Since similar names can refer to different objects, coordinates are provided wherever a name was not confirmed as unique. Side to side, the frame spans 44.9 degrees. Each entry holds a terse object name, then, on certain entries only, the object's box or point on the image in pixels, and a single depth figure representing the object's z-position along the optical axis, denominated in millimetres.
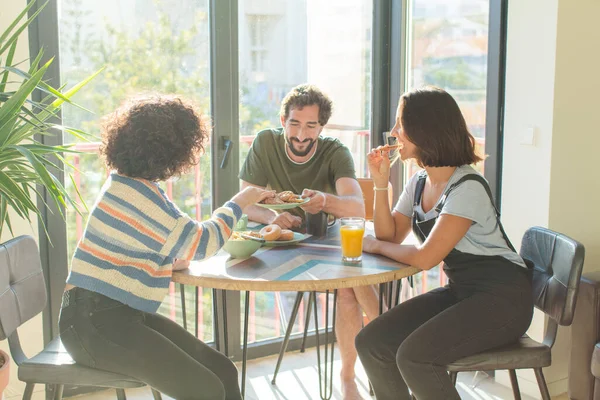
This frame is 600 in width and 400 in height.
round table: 1969
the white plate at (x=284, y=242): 2350
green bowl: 2197
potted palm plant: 2162
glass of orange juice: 2152
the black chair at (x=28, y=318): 1958
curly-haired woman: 1915
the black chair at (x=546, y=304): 2094
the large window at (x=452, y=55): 3273
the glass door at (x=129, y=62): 3047
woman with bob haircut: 2066
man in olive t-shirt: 2863
